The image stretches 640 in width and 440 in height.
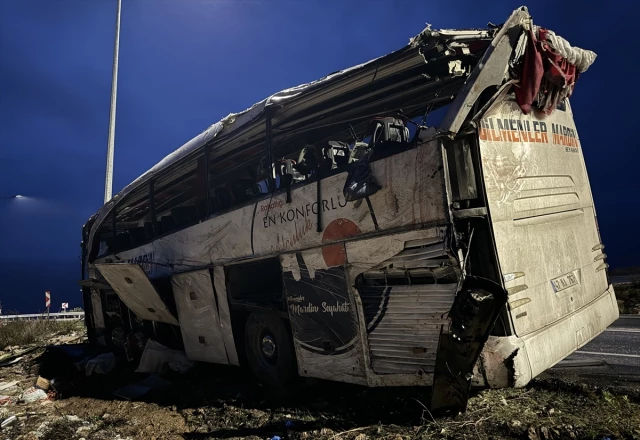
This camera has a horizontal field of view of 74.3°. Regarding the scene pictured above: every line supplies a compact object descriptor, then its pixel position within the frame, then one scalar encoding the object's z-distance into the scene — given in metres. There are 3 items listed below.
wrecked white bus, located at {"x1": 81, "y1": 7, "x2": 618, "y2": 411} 3.11
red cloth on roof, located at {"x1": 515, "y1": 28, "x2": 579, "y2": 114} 3.43
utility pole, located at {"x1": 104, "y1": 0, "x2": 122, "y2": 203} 16.90
